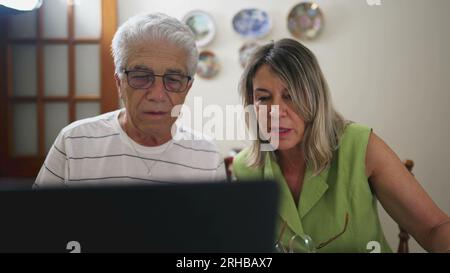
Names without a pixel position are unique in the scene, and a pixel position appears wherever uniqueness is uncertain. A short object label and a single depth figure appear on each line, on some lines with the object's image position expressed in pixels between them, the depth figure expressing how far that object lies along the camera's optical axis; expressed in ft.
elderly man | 2.72
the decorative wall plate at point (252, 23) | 5.61
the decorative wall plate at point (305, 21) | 5.03
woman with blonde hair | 2.64
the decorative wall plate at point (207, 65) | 5.53
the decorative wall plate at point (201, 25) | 5.65
